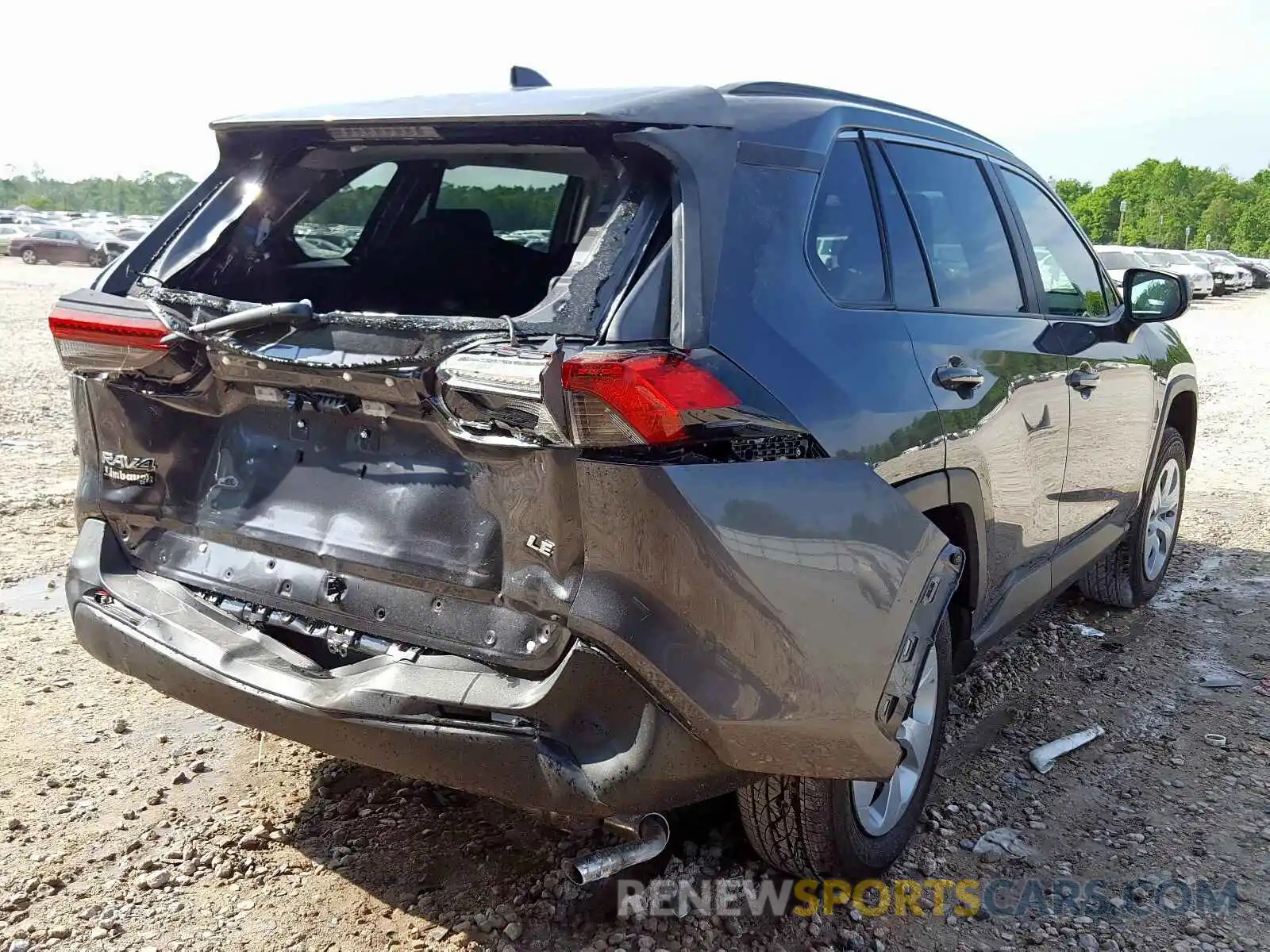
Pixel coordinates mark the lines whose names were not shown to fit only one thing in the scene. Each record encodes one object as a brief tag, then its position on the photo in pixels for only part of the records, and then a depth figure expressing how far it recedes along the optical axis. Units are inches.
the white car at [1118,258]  983.6
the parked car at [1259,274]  1524.4
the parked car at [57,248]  1443.2
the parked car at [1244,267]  1422.2
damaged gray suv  81.4
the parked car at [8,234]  1533.0
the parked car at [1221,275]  1348.4
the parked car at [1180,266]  1167.9
